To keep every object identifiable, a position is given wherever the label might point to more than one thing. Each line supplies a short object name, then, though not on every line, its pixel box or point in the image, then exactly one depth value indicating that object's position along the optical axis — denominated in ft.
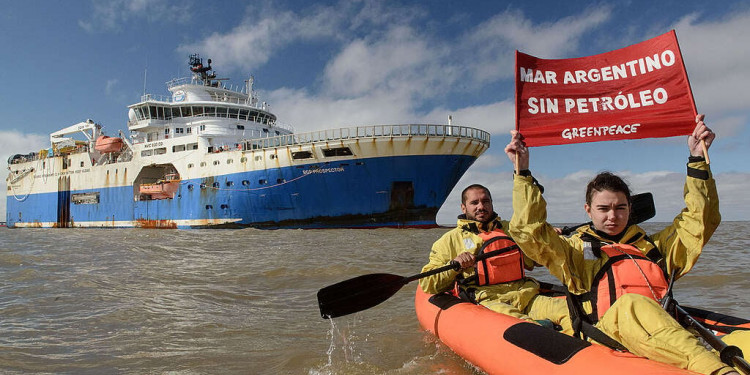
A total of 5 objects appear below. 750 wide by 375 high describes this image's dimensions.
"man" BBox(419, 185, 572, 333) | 12.13
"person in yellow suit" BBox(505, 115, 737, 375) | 8.08
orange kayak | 6.73
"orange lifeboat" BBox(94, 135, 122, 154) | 89.97
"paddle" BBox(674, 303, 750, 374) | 6.32
